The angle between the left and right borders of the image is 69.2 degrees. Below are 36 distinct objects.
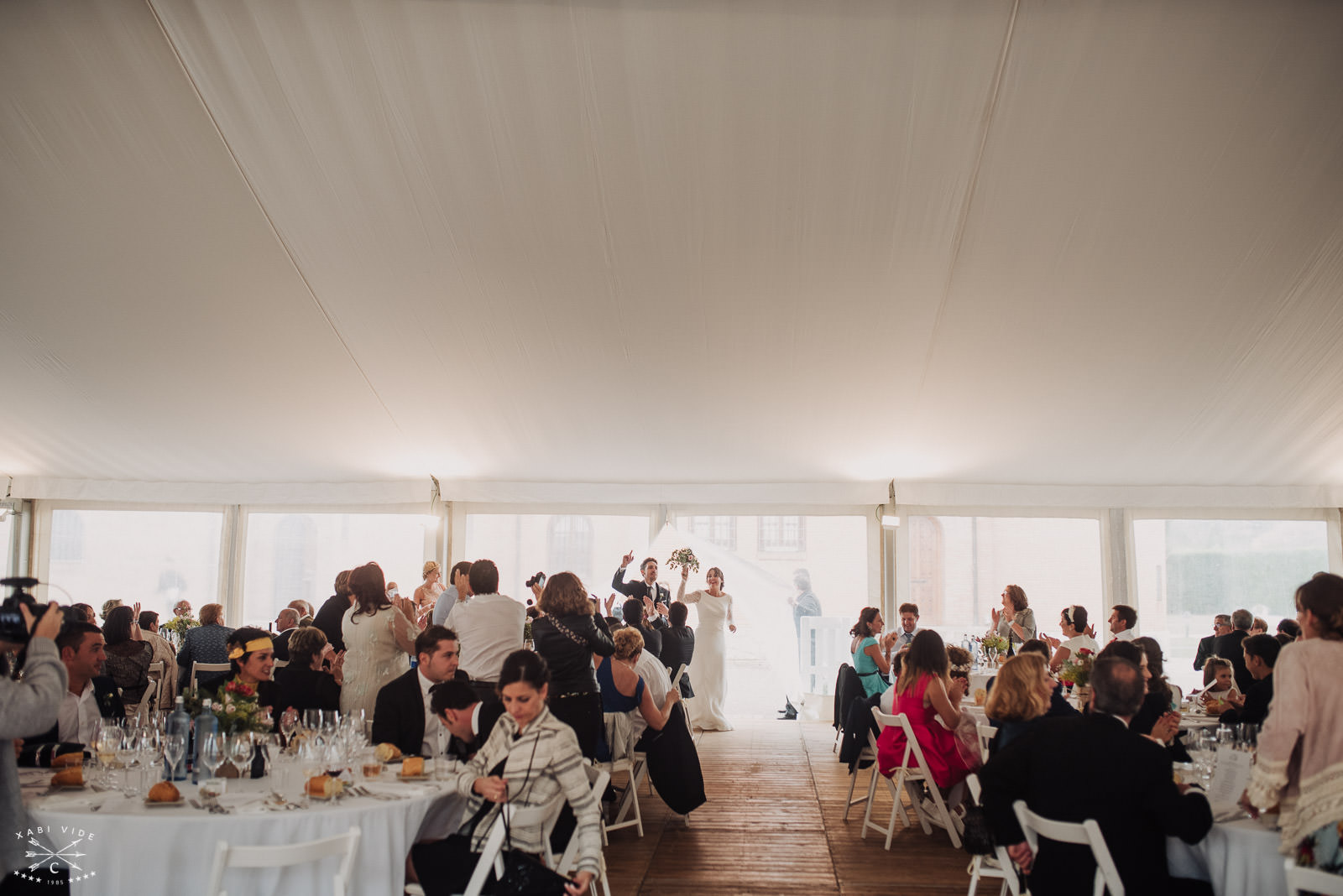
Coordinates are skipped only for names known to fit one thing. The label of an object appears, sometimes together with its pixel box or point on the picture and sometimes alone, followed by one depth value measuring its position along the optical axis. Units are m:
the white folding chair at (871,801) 5.11
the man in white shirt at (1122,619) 6.58
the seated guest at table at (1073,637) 6.66
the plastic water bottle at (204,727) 3.33
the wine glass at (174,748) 3.26
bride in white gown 9.36
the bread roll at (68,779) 3.16
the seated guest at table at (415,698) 3.87
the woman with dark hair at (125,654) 5.80
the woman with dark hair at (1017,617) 7.70
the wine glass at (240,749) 3.32
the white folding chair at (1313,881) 2.43
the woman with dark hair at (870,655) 7.24
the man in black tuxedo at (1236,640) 7.60
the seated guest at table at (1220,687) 5.64
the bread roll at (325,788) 3.14
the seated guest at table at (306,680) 4.41
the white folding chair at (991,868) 3.14
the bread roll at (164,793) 3.03
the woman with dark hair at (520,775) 3.07
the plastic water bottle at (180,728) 3.31
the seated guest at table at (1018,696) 4.00
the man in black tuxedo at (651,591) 8.46
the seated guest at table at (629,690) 5.32
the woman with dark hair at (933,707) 5.13
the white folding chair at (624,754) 5.48
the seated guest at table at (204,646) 7.17
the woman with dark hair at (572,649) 4.66
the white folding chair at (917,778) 5.03
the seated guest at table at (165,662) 7.25
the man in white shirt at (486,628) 5.22
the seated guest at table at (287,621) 7.66
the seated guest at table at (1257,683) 4.62
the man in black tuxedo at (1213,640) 8.47
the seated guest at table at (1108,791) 2.92
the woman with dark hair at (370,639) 4.92
